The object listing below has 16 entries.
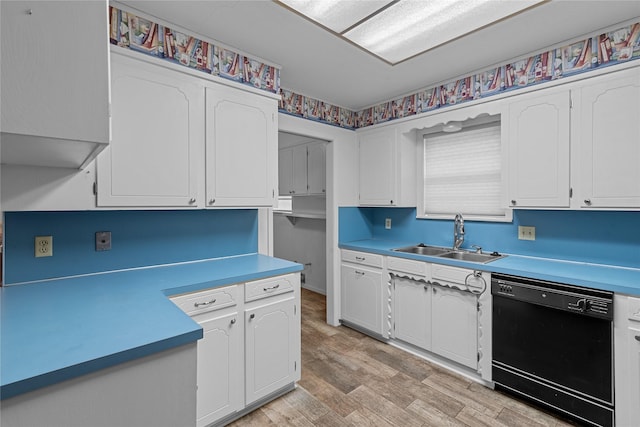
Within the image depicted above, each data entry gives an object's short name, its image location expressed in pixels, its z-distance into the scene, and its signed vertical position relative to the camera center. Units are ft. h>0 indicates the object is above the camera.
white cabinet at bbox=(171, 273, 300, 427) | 5.76 -2.76
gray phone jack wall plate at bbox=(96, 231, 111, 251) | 6.17 -0.59
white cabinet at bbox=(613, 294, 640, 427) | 5.55 -2.76
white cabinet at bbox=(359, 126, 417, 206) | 10.59 +1.49
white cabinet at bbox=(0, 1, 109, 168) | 2.55 +1.23
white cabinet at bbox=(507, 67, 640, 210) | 6.30 +1.45
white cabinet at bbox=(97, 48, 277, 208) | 5.72 +1.46
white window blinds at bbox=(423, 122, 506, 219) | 9.25 +1.21
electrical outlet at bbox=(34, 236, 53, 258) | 5.58 -0.62
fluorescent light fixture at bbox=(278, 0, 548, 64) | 5.49 +3.70
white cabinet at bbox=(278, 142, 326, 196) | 12.95 +1.86
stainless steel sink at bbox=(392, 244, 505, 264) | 8.69 -1.33
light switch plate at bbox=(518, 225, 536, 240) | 8.23 -0.63
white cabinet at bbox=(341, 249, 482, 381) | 7.70 -2.79
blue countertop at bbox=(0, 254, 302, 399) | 2.88 -1.37
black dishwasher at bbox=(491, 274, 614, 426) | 5.86 -2.87
